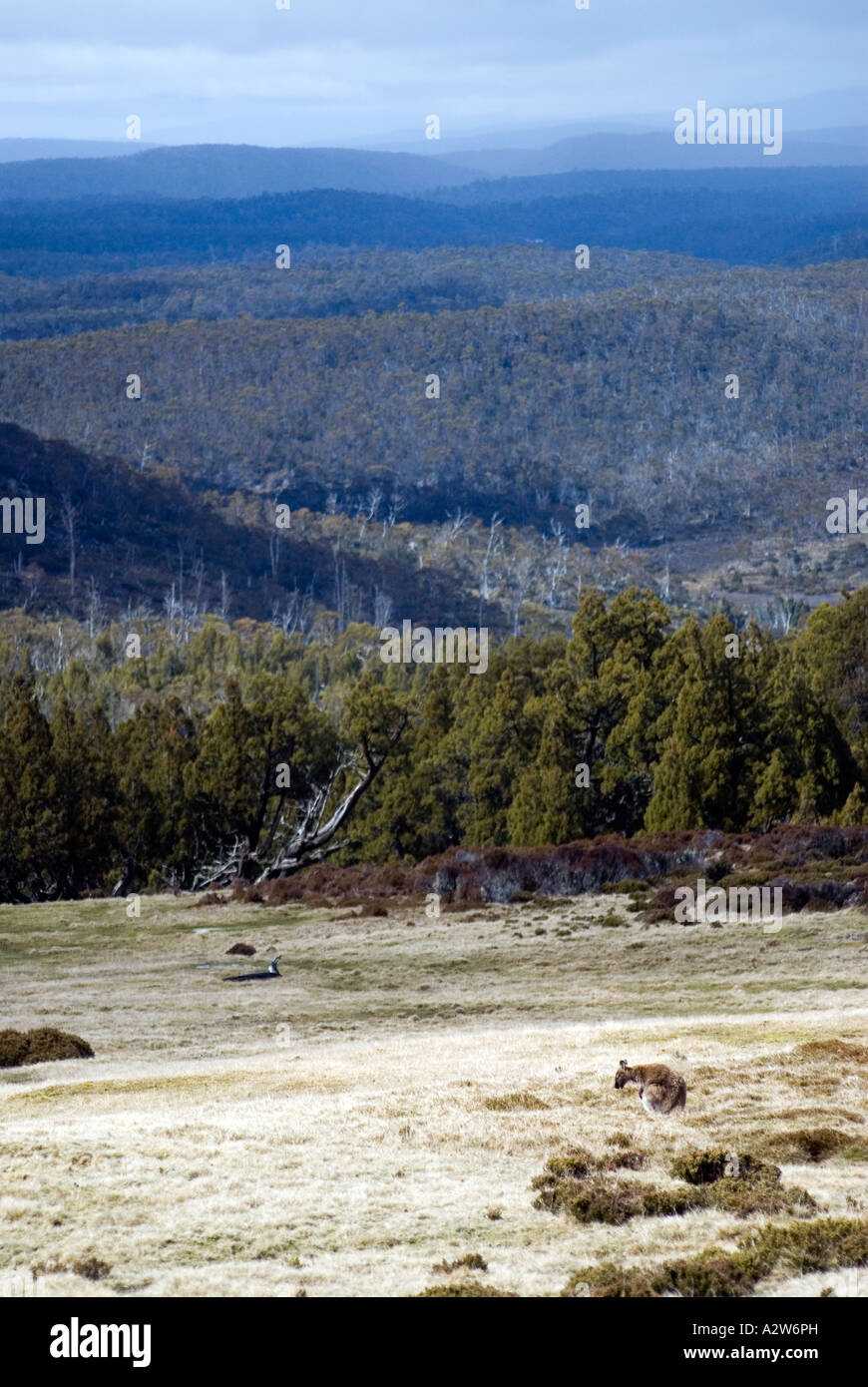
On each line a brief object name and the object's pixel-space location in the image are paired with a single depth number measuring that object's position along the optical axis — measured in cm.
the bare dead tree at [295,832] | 5453
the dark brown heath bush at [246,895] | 4497
